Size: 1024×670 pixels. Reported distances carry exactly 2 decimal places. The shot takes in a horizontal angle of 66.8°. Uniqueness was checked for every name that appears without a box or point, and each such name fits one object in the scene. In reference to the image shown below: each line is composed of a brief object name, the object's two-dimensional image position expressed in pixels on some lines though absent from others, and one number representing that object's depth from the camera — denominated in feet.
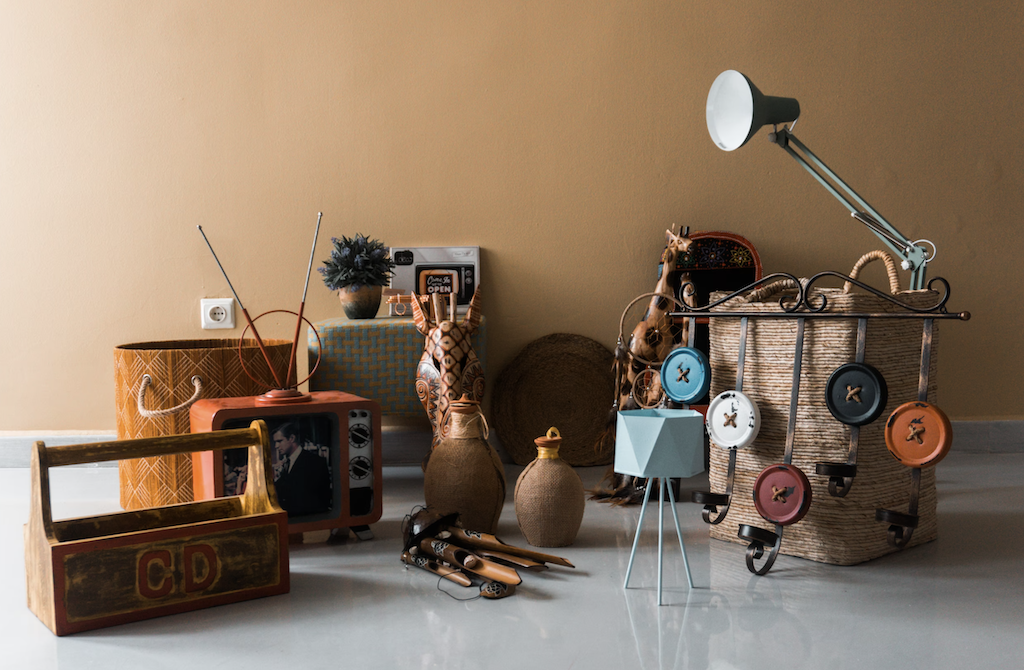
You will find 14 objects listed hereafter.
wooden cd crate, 3.87
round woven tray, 8.06
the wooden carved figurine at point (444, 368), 6.55
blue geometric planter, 4.25
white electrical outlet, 8.12
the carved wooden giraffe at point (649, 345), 6.67
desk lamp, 5.34
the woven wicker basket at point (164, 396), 5.86
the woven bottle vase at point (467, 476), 5.34
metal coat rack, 4.63
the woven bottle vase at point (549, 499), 5.16
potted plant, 7.23
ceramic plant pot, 7.27
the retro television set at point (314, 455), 5.16
